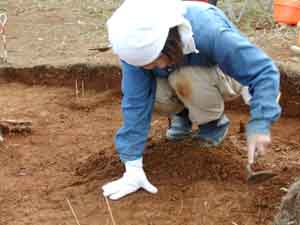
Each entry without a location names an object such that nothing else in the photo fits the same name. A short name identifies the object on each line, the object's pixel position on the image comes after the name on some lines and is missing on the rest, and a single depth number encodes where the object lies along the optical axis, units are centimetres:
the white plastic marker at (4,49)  406
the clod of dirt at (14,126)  341
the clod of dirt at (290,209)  221
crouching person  232
